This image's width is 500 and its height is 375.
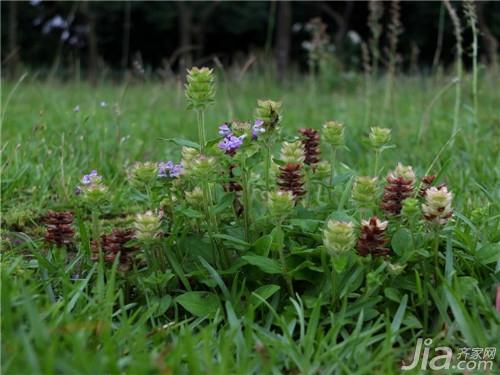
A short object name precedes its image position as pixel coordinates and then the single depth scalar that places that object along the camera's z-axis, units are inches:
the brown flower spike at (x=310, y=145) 24.4
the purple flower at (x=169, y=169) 22.1
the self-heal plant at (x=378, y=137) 23.0
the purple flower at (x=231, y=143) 20.5
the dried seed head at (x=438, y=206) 19.6
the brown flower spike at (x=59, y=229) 22.2
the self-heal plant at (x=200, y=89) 20.4
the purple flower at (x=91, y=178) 21.2
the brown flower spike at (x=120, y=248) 21.5
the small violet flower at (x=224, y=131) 21.5
